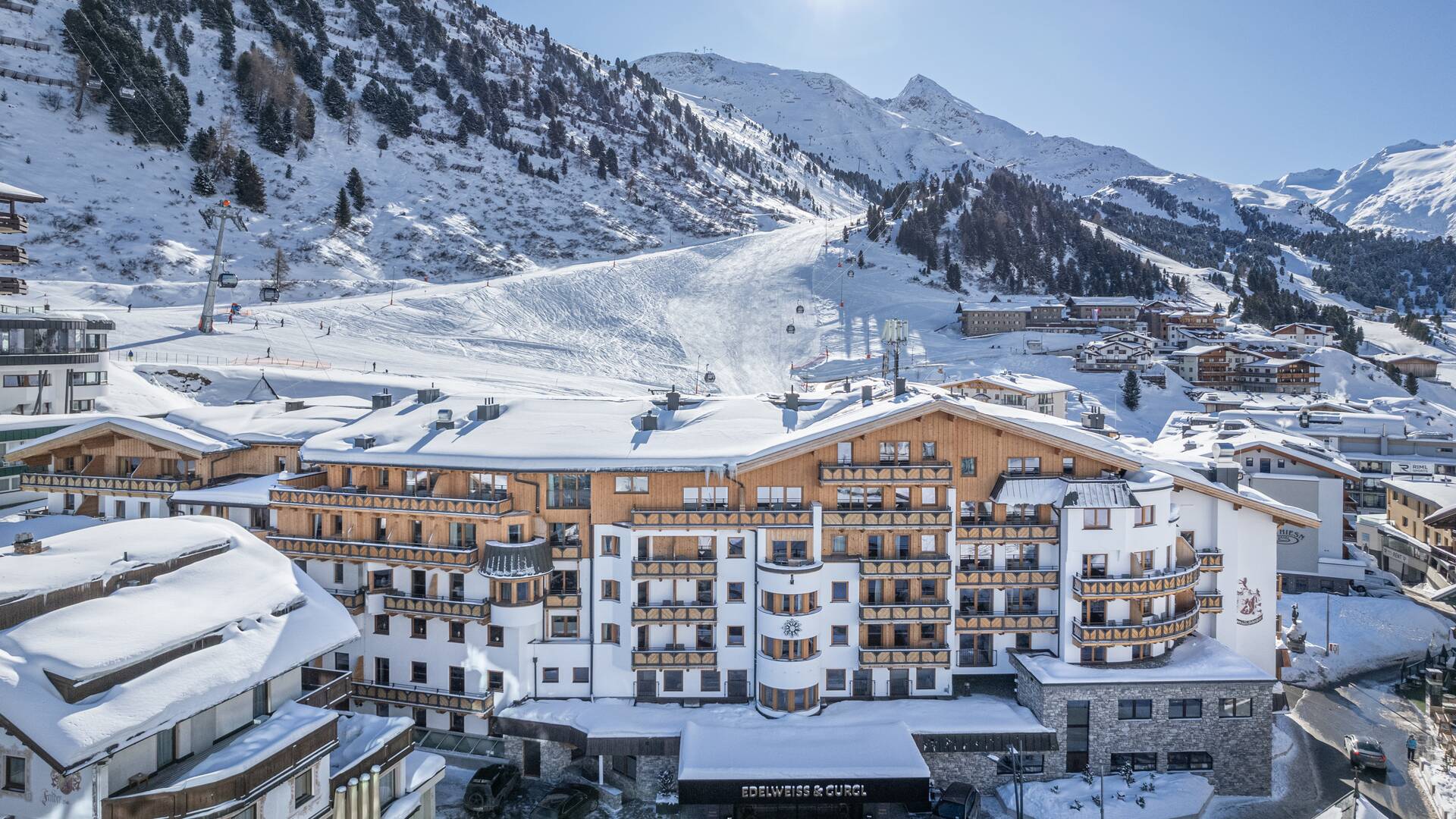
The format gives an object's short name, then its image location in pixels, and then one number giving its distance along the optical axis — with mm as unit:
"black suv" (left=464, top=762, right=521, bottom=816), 25406
